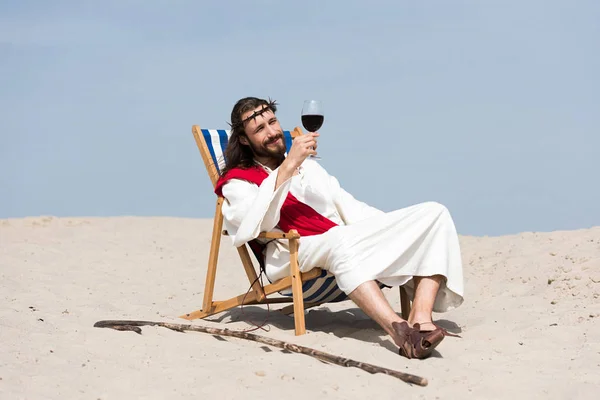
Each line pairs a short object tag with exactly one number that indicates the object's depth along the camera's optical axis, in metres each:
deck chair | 4.62
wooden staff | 3.56
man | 4.30
